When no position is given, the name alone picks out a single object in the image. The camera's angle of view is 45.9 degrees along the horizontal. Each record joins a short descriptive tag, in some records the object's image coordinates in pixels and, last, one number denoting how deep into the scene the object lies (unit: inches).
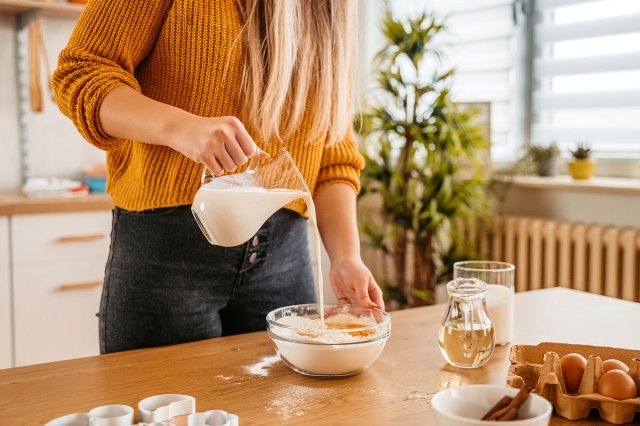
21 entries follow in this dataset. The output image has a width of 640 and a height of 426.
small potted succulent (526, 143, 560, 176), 118.0
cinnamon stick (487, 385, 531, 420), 28.0
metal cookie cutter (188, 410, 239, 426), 31.2
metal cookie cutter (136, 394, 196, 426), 32.3
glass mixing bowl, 38.0
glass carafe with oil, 40.6
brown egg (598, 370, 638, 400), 33.3
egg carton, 33.2
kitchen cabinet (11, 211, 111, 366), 105.5
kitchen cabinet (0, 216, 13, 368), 103.3
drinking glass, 46.2
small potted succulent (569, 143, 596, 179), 109.0
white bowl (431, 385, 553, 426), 27.8
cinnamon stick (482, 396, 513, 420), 28.7
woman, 45.4
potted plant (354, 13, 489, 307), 114.0
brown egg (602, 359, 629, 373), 35.4
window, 110.4
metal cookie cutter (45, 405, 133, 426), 31.1
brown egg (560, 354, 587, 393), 35.3
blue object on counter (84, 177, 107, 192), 124.0
